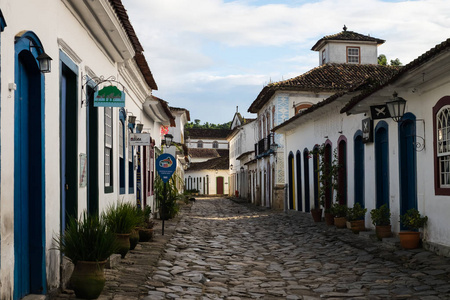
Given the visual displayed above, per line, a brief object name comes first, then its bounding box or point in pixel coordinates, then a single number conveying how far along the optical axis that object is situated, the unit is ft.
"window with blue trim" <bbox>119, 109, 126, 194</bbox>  38.19
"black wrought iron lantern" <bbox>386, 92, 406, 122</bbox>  34.63
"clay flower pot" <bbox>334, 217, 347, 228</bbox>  48.14
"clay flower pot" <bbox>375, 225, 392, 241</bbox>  37.91
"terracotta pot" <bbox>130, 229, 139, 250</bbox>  31.73
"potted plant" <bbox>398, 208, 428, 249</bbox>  33.12
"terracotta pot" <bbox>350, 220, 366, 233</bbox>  43.83
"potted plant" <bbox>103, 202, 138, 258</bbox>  28.25
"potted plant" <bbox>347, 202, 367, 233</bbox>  43.88
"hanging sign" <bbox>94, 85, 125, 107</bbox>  25.46
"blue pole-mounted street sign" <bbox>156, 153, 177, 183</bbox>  43.29
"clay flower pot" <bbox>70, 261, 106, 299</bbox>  19.01
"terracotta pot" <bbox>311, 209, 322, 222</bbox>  56.34
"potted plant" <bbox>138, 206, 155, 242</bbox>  36.84
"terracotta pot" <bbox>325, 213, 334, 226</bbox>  51.38
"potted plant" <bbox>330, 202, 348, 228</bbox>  48.29
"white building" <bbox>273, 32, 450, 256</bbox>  31.09
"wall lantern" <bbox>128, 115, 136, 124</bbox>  41.48
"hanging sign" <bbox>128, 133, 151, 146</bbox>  40.98
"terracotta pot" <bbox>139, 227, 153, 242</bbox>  36.96
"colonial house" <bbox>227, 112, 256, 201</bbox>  135.44
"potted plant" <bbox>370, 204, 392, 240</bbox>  37.93
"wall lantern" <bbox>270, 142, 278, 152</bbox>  89.10
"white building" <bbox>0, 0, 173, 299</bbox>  15.58
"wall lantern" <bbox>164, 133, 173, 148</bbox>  64.85
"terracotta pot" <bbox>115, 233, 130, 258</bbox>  28.07
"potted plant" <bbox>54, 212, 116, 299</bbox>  19.09
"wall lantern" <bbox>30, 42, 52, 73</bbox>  17.67
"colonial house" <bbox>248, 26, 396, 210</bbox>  87.56
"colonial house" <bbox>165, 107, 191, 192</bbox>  147.17
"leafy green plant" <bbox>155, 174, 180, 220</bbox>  60.67
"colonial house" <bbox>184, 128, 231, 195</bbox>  203.41
